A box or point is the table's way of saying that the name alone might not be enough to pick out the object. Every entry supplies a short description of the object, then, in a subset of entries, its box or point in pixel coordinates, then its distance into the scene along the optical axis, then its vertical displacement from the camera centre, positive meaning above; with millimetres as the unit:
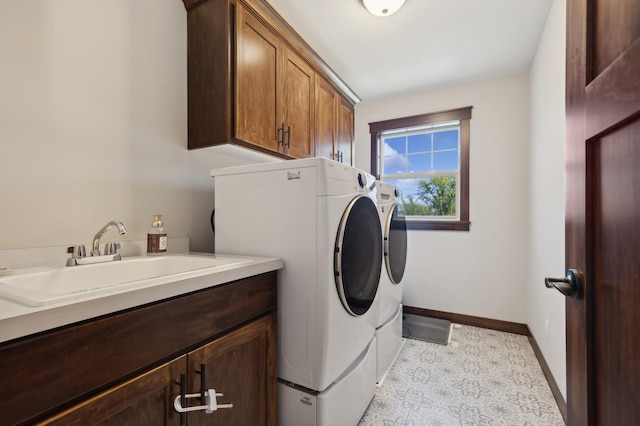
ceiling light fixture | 1673 +1249
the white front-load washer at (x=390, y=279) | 1799 -444
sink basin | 601 -197
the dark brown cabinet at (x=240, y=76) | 1470 +778
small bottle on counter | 1342 -115
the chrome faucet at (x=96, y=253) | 1061 -151
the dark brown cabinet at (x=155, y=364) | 516 -353
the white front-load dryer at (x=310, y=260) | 1124 -190
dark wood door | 486 +5
